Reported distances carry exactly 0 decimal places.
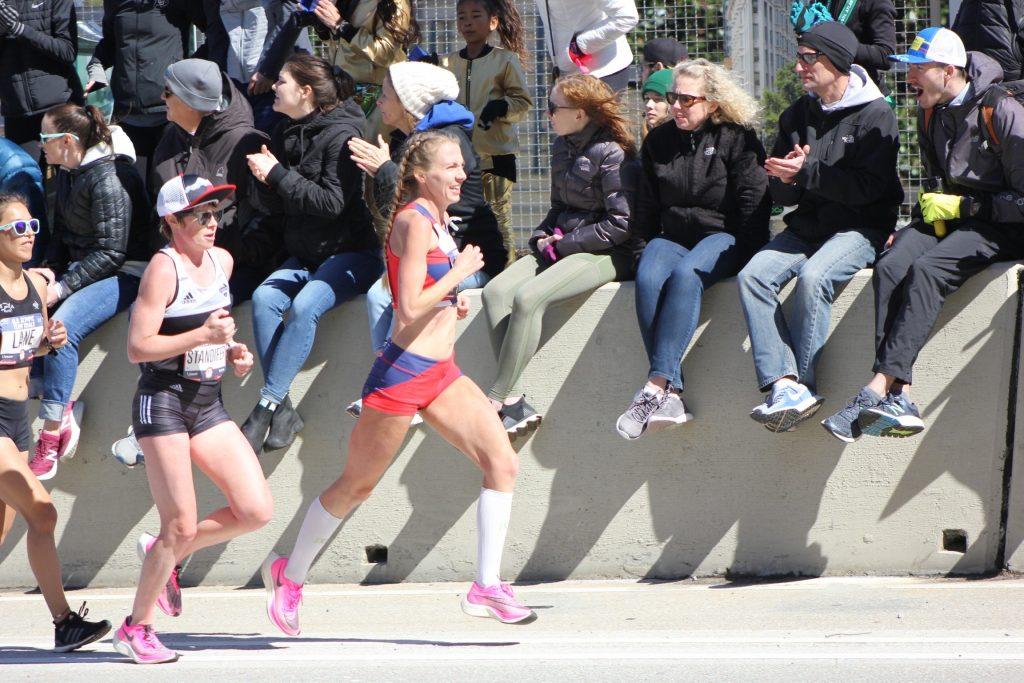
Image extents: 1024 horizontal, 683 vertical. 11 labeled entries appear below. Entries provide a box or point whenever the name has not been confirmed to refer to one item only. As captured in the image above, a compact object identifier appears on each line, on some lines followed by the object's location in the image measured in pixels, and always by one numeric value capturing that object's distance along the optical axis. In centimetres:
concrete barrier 1339
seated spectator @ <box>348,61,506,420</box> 1419
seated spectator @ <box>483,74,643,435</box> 1395
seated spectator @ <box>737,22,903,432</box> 1311
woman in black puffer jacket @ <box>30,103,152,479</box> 1507
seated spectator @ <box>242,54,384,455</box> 1447
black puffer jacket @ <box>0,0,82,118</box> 1816
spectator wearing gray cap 1498
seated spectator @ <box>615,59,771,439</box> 1352
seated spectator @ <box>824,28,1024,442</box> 1258
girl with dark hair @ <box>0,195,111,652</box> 1220
